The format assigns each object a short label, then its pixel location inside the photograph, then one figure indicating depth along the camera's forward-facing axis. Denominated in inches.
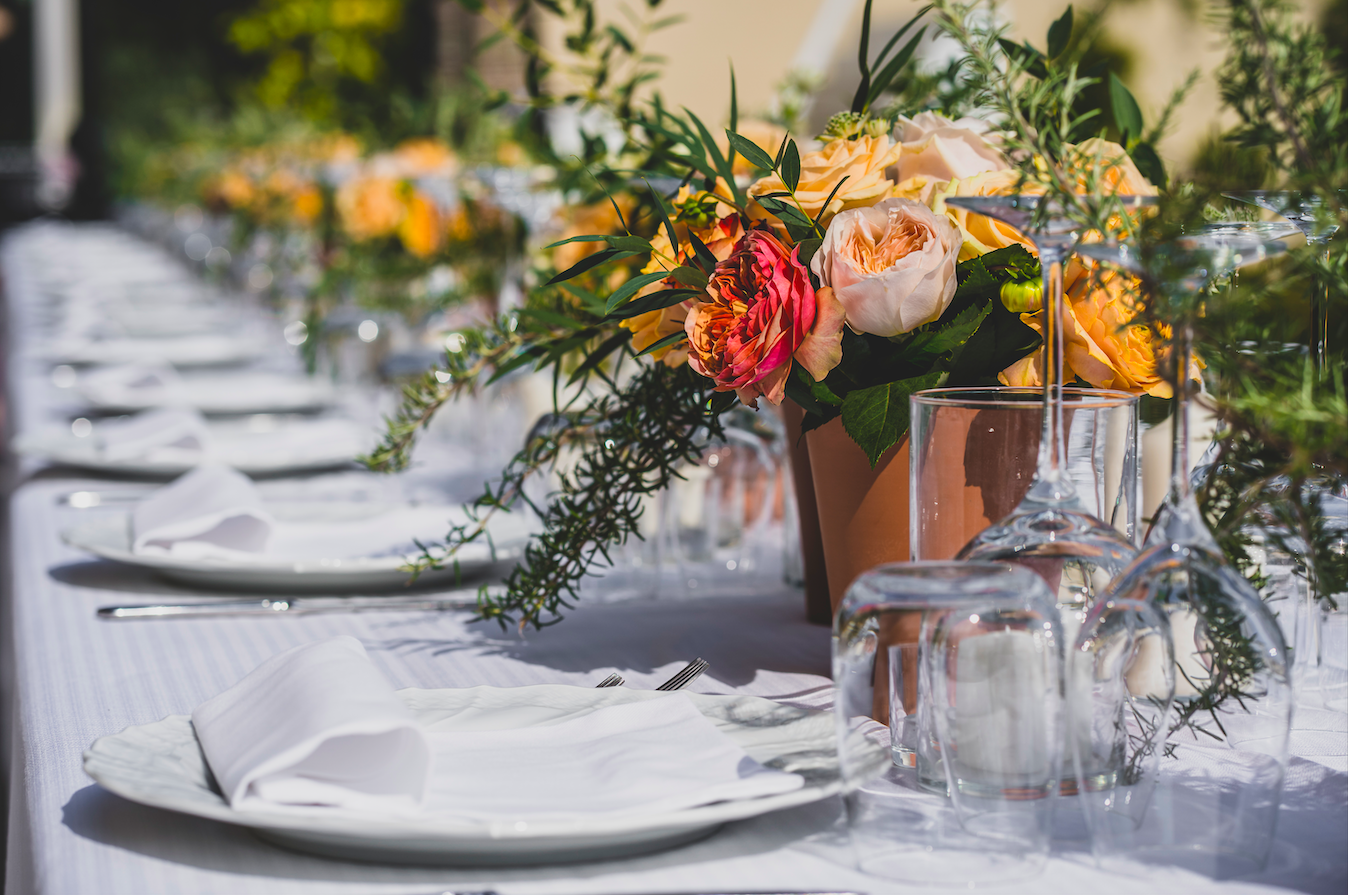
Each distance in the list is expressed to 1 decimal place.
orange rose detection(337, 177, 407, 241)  122.5
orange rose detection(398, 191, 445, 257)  116.9
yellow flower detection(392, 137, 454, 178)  127.3
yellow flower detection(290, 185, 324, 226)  146.3
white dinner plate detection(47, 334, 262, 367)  108.0
